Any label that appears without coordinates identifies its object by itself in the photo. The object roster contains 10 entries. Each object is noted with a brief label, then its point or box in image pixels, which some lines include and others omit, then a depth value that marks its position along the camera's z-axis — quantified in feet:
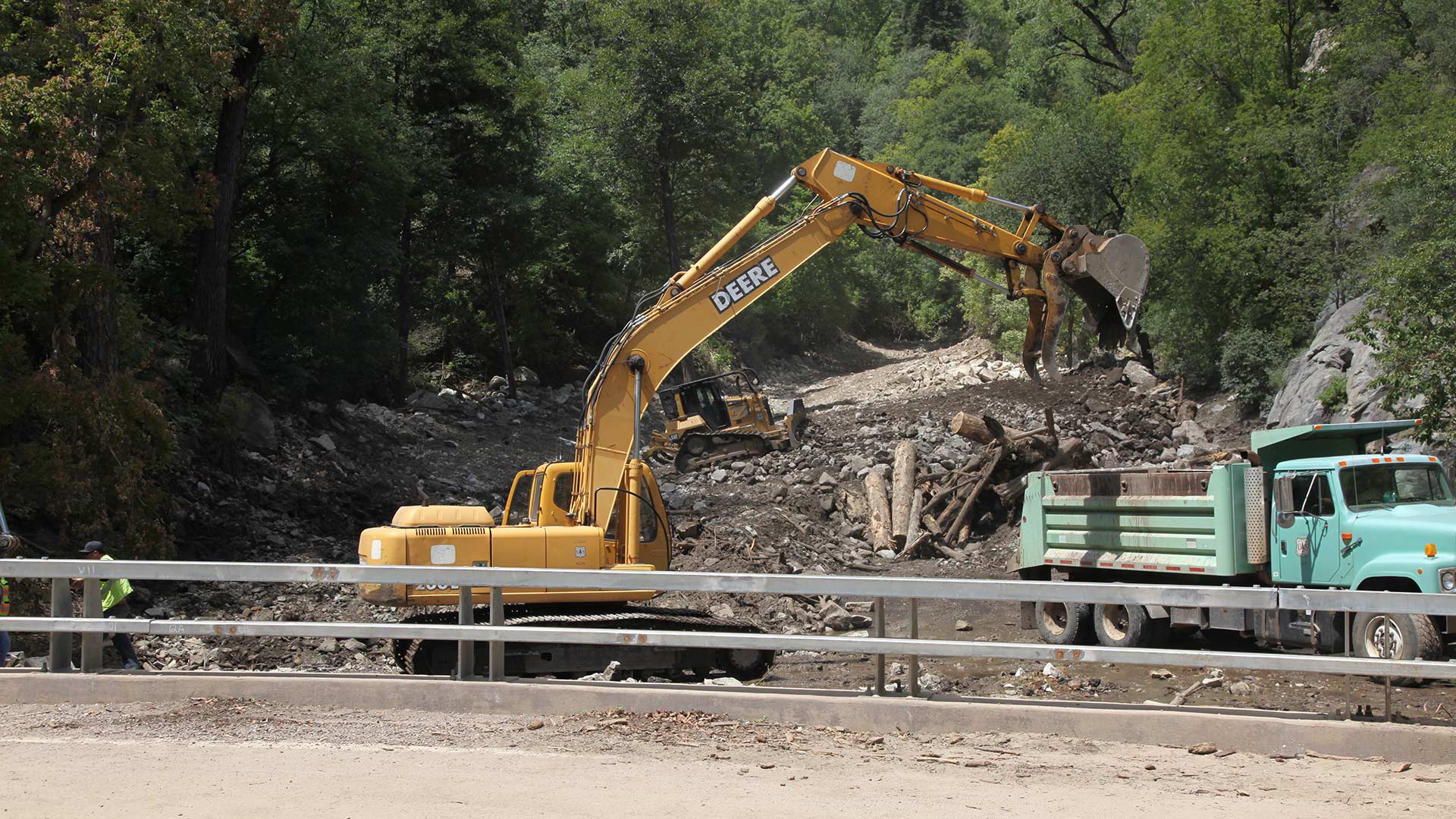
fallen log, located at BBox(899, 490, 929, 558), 66.59
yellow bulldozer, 91.71
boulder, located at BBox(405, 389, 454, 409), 113.39
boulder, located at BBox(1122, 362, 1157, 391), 108.78
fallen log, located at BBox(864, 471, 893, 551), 68.33
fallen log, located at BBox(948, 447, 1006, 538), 68.03
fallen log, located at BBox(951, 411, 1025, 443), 70.23
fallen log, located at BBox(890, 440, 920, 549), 68.18
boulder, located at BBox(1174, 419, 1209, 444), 85.91
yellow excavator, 36.01
